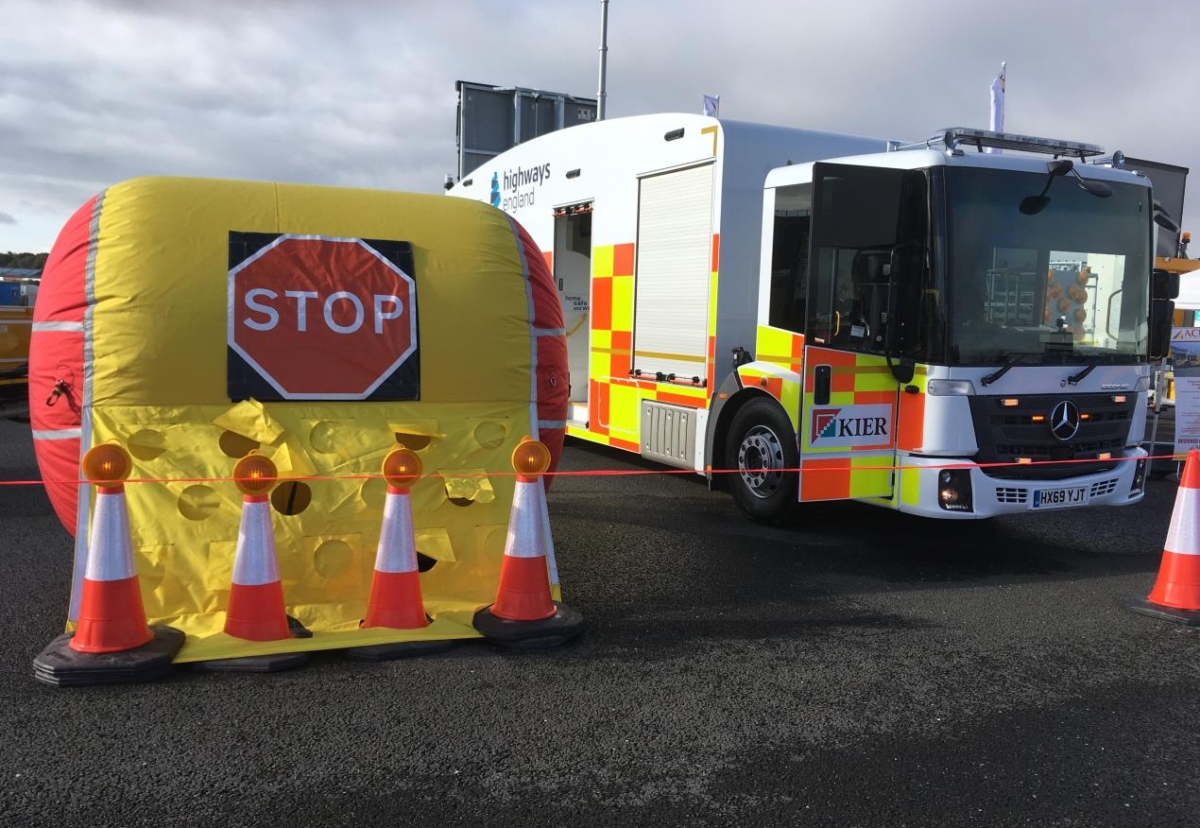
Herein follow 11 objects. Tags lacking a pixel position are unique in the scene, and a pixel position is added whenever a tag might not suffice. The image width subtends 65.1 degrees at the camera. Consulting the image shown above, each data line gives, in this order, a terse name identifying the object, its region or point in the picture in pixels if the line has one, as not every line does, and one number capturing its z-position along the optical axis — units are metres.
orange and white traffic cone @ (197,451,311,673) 4.04
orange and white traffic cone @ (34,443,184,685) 3.79
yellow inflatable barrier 4.36
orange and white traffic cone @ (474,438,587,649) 4.39
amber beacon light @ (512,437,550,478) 4.37
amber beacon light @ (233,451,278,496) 4.01
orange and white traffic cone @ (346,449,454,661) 4.26
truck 5.76
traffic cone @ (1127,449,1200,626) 5.16
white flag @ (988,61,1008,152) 7.52
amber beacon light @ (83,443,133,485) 3.82
